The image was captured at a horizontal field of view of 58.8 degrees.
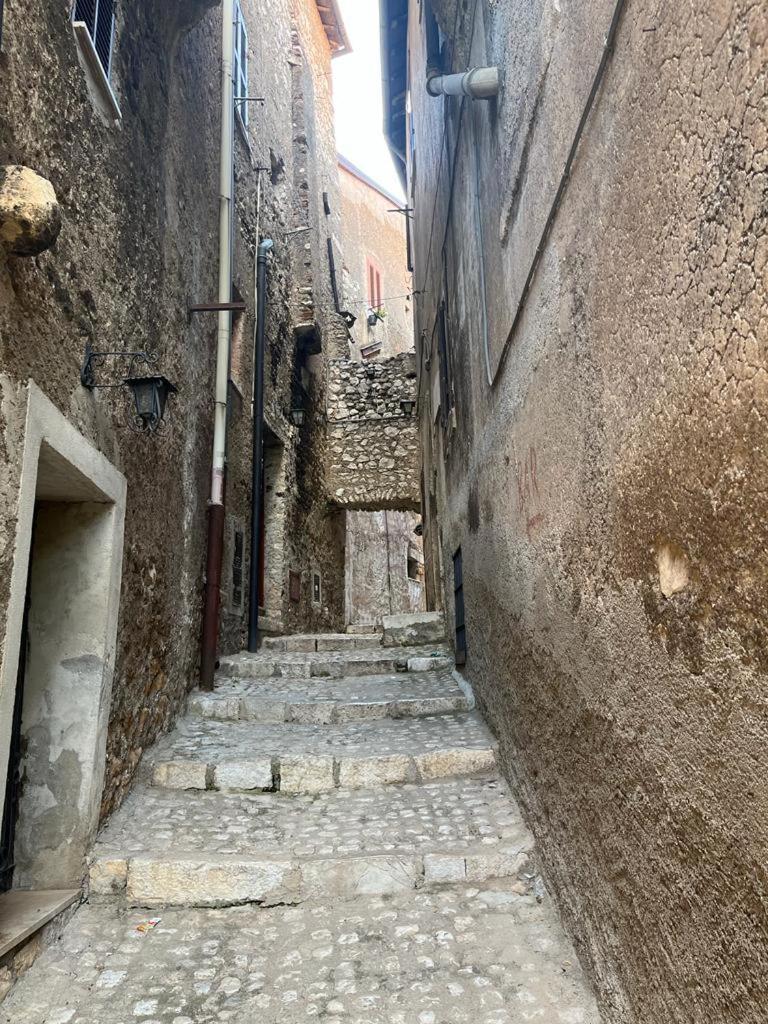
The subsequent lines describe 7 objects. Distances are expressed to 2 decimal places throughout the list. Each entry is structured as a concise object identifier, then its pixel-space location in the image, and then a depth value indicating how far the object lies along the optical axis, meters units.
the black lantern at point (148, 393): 3.63
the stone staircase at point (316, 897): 2.28
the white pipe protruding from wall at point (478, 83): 3.34
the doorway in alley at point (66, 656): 2.92
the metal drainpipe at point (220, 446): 5.43
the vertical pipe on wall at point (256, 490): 7.64
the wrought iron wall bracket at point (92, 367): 3.05
